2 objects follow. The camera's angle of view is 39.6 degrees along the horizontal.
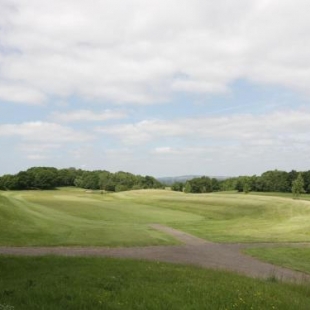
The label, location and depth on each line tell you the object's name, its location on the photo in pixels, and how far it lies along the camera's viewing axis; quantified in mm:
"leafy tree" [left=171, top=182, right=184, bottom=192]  159800
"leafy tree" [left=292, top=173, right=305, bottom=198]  94688
